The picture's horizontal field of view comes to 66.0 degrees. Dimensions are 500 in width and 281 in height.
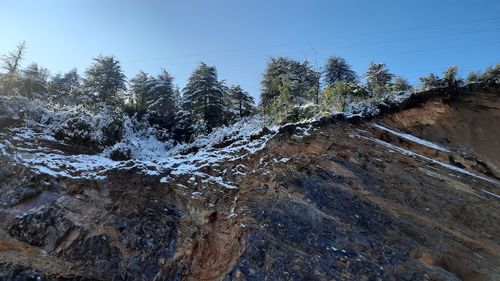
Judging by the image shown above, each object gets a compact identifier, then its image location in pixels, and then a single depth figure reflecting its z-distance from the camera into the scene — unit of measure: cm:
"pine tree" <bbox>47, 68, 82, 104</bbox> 2416
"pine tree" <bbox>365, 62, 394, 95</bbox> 2783
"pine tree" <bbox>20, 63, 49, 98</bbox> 2606
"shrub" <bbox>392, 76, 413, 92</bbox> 2042
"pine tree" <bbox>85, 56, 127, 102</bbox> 2577
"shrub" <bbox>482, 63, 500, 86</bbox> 1280
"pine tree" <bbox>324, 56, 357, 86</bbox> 2936
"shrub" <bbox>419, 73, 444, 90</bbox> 1306
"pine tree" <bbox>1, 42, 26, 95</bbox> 2540
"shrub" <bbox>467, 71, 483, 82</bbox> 1350
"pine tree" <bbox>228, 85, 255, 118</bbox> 2594
